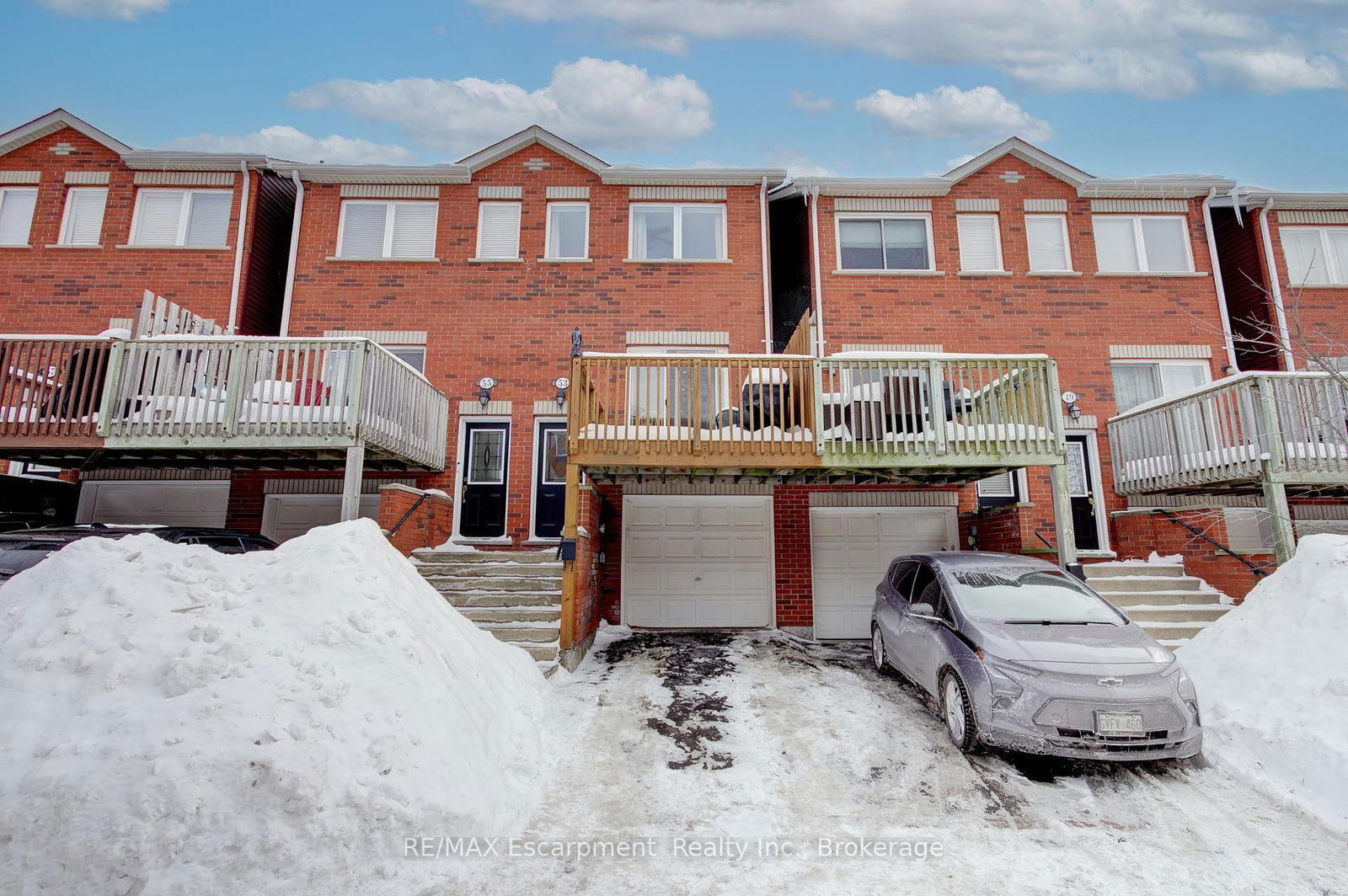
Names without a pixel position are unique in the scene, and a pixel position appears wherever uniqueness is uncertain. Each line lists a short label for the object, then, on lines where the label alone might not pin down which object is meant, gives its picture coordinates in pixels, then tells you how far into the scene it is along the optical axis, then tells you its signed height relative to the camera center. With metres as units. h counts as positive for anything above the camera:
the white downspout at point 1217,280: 11.39 +4.67
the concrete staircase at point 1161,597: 7.99 -0.86
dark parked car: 5.70 -0.08
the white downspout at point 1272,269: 11.21 +4.87
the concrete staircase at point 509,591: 7.57 -0.77
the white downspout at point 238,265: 11.18 +4.79
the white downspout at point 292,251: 11.41 +5.14
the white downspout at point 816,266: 11.48 +4.92
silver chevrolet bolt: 4.78 -1.10
